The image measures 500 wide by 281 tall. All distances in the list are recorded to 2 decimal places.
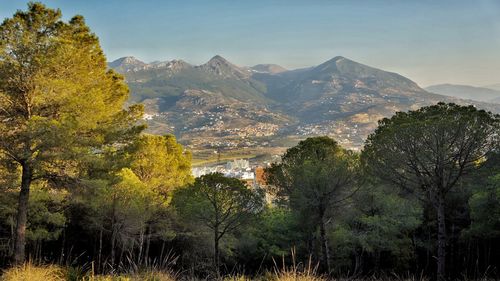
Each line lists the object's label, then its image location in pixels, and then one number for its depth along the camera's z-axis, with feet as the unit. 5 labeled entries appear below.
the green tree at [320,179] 50.90
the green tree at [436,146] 36.42
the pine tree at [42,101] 32.19
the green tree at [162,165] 62.39
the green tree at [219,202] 56.95
